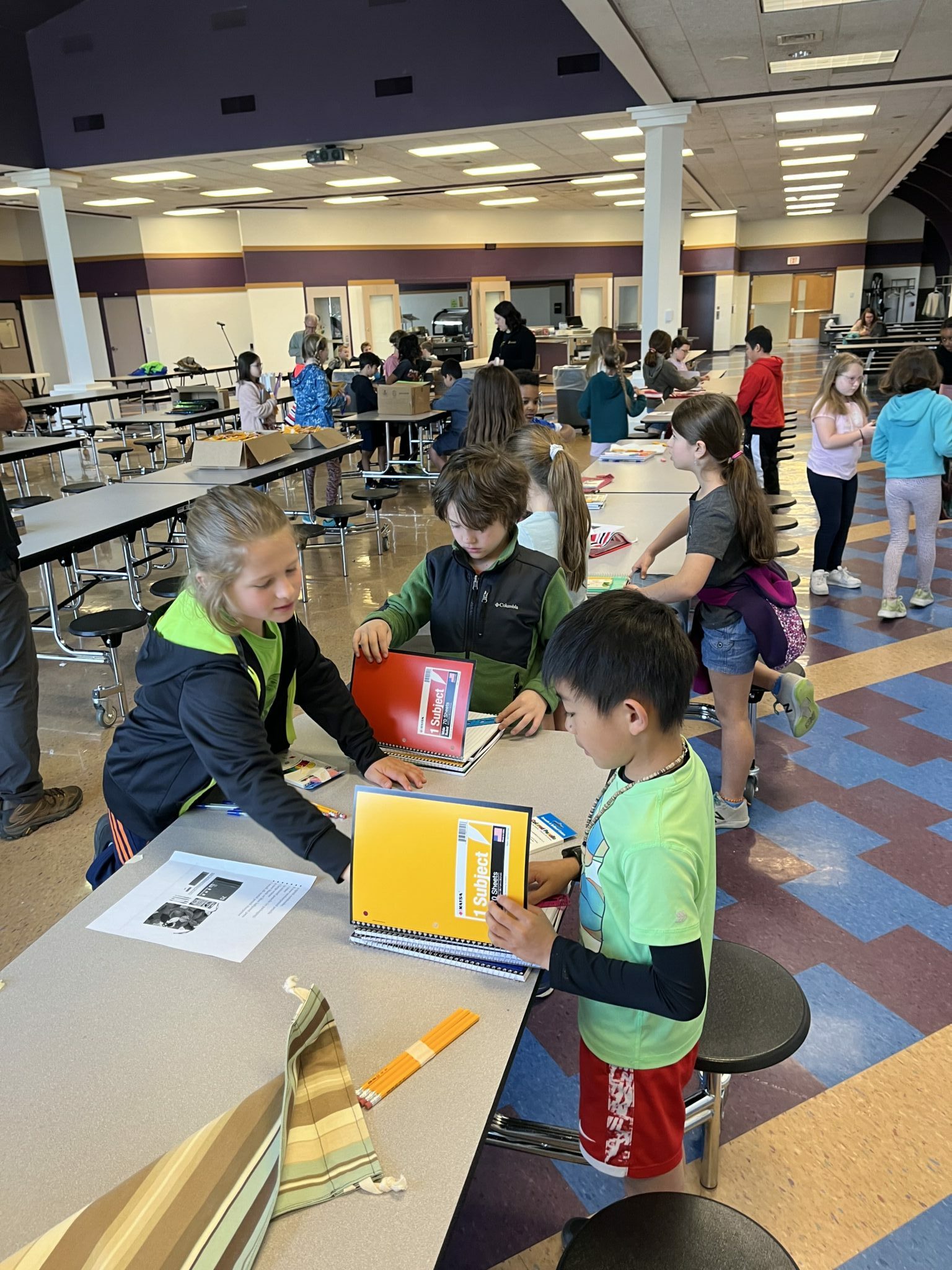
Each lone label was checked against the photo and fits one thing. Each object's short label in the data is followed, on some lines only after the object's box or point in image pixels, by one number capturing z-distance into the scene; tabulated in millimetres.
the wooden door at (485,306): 19469
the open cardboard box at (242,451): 6223
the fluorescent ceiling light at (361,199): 15289
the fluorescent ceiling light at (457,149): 10711
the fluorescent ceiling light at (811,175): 15462
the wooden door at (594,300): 20469
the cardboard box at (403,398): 8375
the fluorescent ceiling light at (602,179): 13734
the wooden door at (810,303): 26062
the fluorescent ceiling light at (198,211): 16511
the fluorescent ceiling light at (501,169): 12523
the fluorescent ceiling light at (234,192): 13844
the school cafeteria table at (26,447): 7449
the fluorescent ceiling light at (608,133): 10211
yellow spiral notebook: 1314
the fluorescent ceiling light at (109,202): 14633
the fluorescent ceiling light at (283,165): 11359
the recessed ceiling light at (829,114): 9734
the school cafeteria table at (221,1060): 1004
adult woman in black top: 9031
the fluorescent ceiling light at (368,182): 13189
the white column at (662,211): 9023
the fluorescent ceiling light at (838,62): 7676
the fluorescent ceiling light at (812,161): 13625
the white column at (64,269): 11617
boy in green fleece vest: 2199
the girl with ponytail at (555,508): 2834
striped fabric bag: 926
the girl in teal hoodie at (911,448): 4707
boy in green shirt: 1195
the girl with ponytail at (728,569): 2814
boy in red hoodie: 7418
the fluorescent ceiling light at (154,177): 12125
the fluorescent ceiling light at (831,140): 11547
